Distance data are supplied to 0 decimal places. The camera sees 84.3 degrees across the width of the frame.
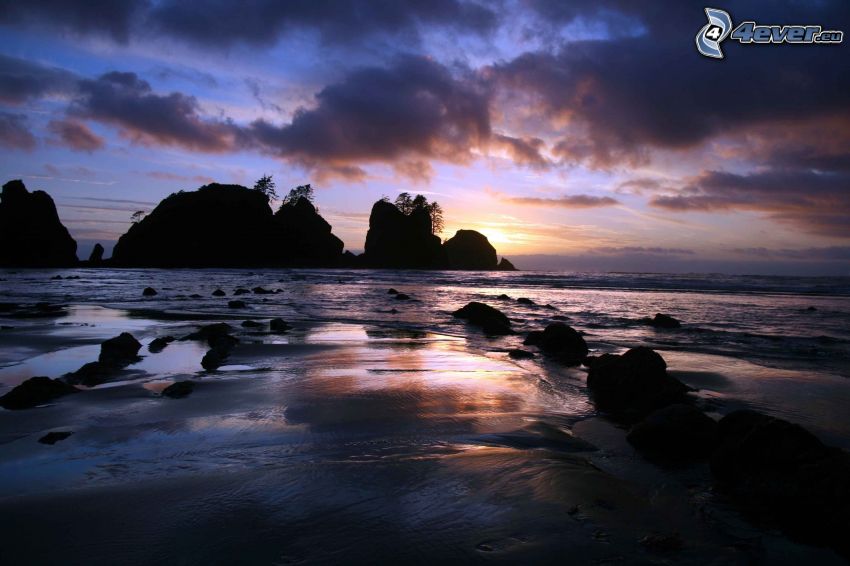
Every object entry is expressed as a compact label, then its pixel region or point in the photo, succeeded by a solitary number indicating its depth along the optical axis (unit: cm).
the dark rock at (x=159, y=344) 866
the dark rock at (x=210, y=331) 989
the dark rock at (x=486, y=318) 1280
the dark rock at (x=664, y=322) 1456
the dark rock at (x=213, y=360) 730
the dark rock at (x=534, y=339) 1040
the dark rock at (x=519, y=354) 902
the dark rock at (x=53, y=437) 411
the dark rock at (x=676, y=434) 429
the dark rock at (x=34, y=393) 506
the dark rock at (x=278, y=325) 1153
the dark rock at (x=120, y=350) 721
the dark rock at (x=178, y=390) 564
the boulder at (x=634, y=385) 571
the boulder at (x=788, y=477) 299
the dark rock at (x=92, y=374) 616
